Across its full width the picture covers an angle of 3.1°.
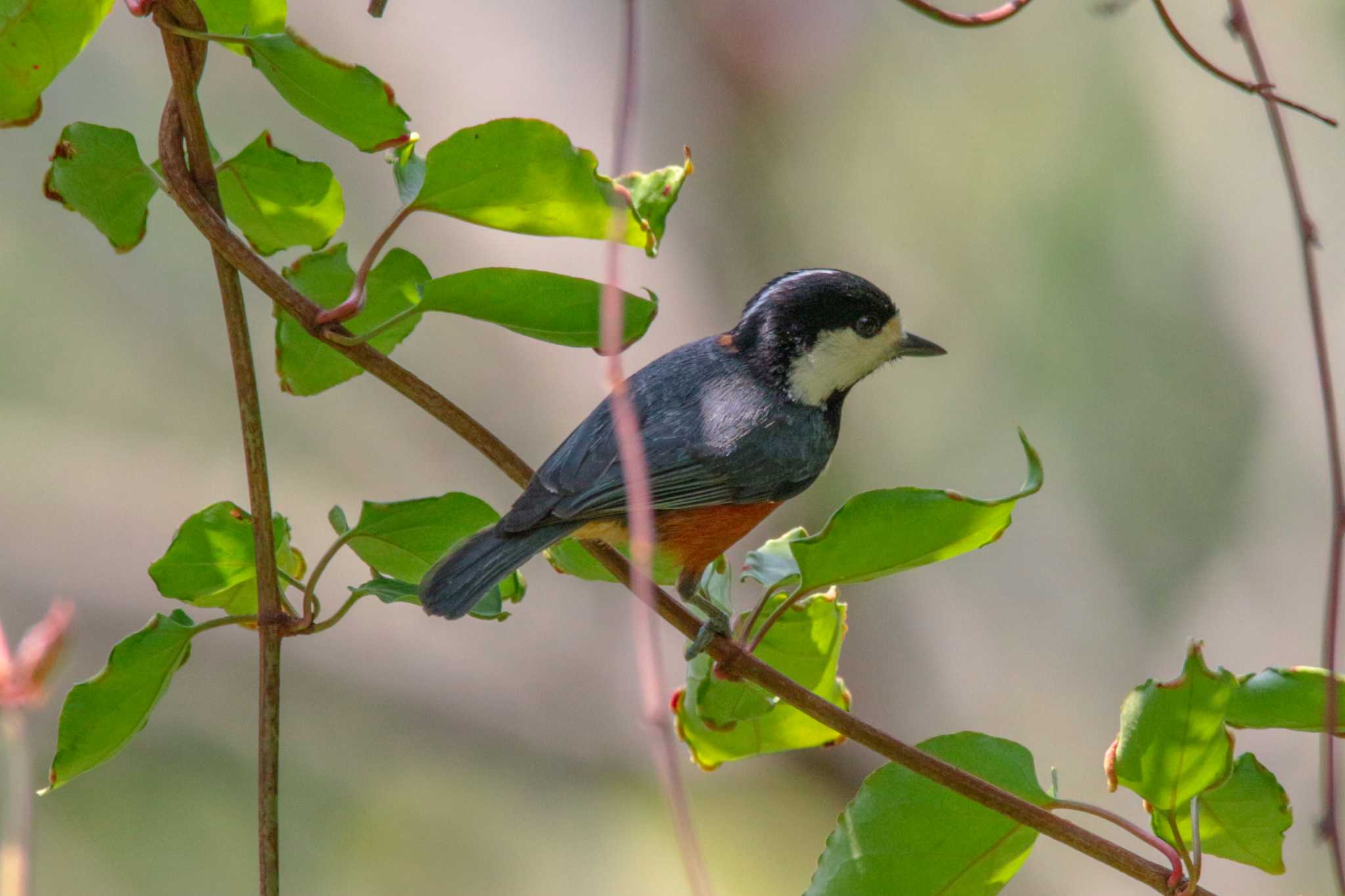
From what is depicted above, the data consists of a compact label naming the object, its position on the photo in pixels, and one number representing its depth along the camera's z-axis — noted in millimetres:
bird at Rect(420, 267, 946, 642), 4214
